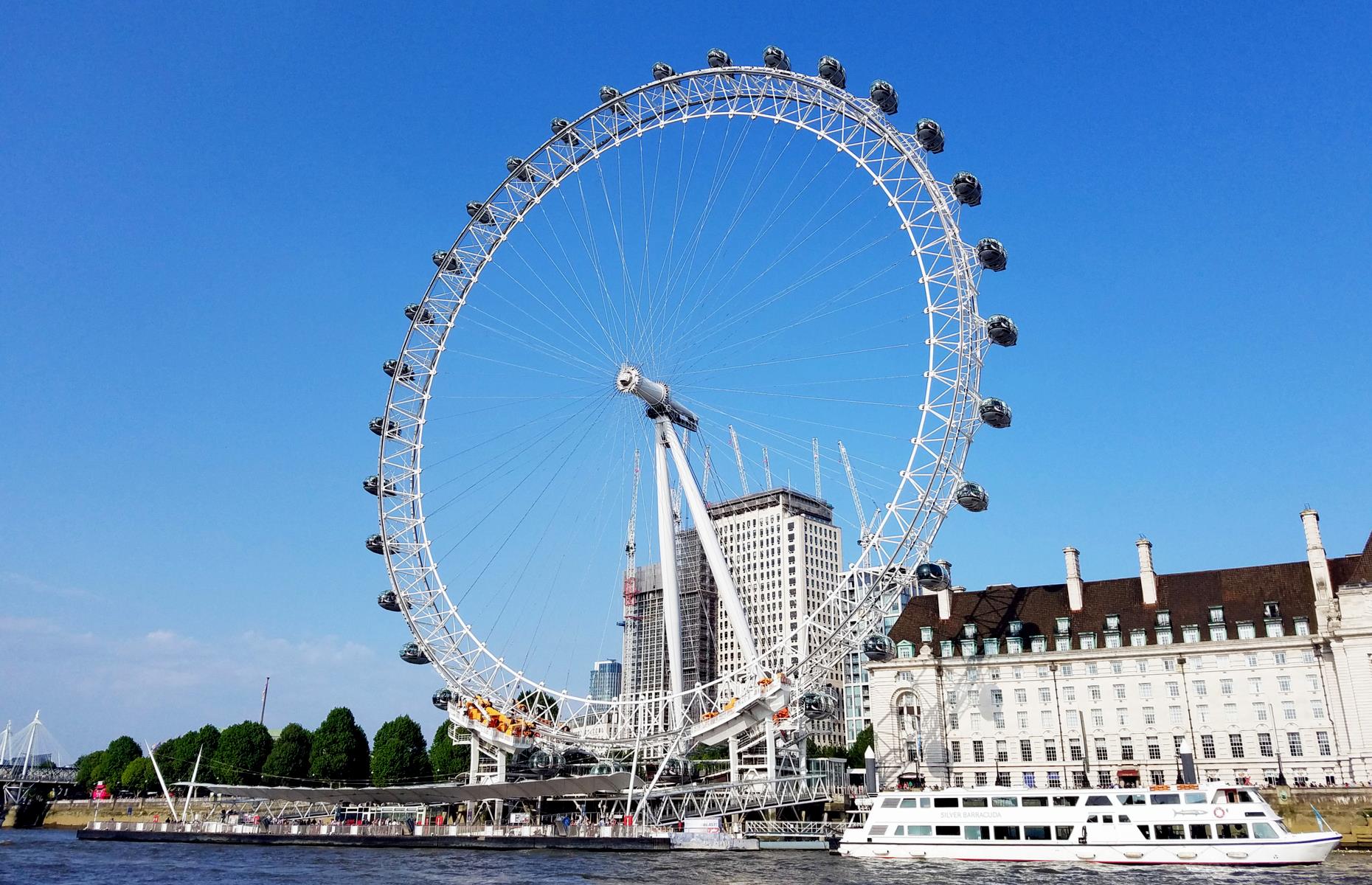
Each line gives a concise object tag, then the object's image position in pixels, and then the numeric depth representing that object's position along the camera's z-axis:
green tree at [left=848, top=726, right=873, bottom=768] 118.06
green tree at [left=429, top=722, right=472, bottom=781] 118.44
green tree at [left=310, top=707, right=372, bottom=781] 117.62
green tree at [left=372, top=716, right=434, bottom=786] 116.06
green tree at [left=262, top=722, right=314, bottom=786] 117.94
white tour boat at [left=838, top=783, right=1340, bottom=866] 50.53
